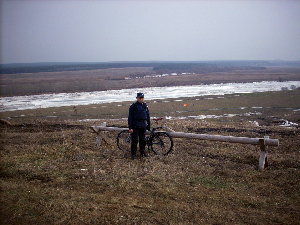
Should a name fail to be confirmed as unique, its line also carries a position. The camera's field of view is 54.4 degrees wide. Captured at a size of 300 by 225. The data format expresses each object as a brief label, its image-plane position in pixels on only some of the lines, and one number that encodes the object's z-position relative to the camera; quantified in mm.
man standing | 10245
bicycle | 10781
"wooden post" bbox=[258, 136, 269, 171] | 8970
